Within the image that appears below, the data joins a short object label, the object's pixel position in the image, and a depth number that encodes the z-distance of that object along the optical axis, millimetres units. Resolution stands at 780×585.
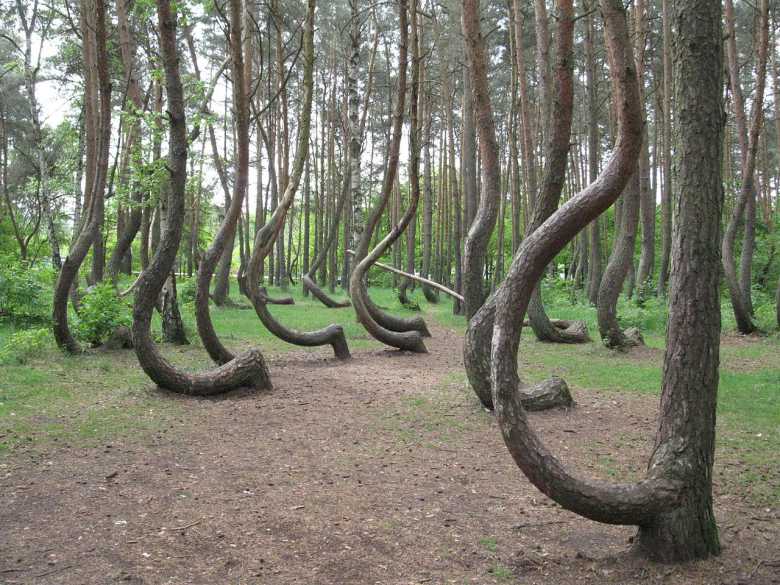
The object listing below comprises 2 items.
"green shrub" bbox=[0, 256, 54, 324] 10461
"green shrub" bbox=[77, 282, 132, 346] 9805
